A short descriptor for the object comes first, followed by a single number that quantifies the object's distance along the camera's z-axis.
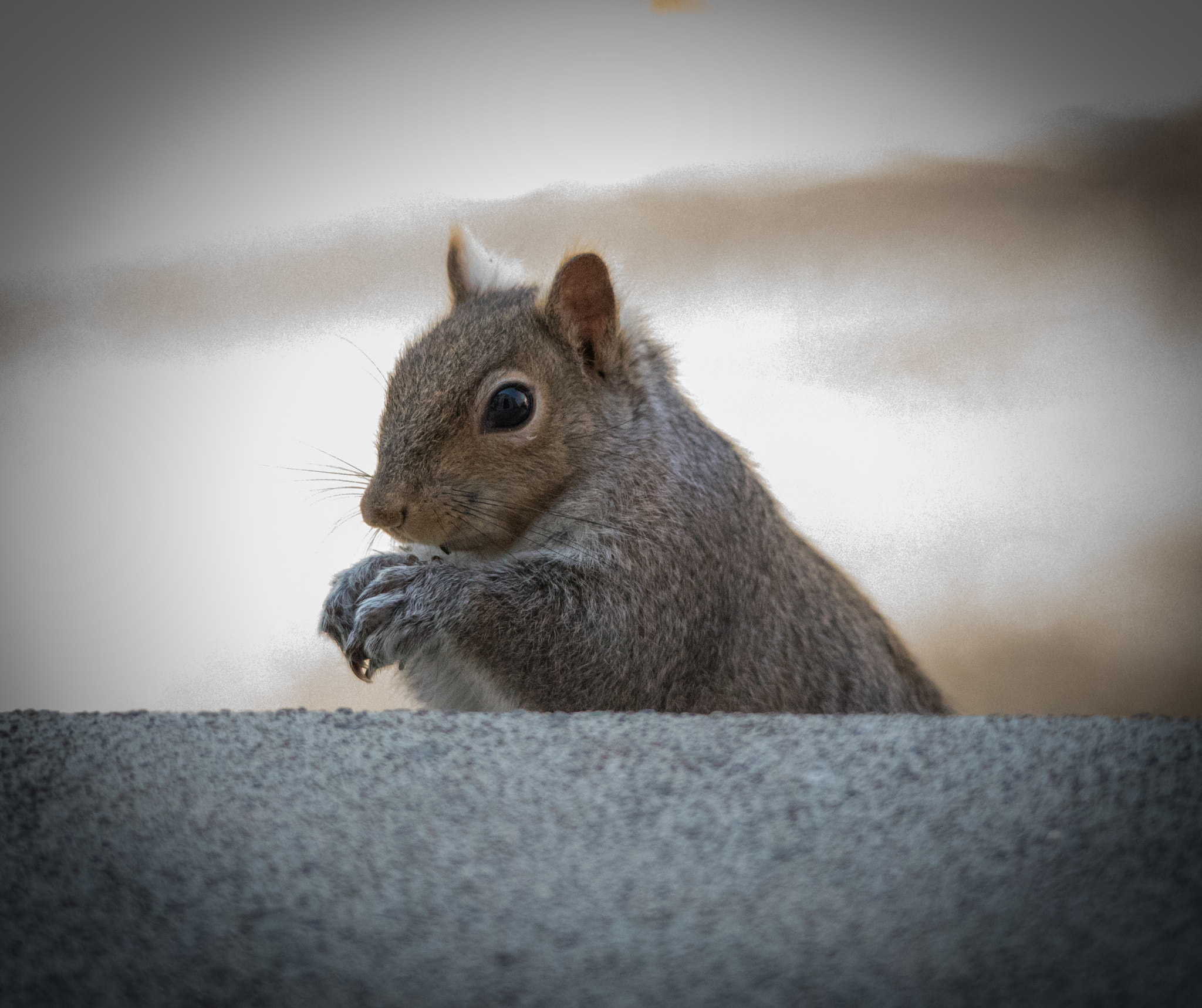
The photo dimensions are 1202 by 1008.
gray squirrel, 2.26
